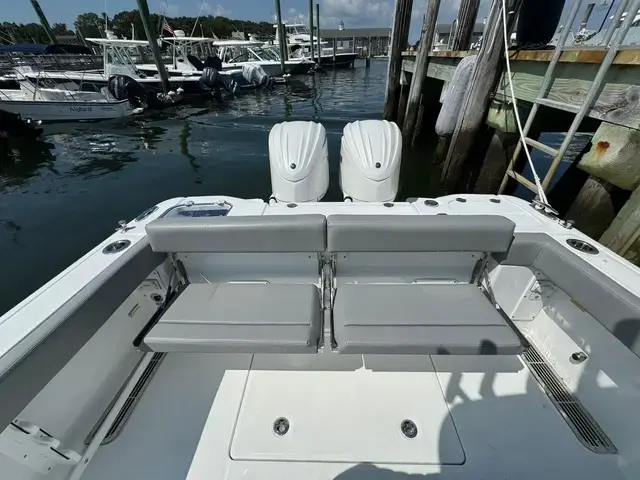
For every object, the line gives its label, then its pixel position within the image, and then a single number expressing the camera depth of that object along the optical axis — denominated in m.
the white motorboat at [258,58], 17.36
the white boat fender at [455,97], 3.99
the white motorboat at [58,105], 8.83
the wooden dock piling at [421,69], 5.62
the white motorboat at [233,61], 14.42
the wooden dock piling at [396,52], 6.71
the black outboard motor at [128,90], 10.35
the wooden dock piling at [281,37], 17.48
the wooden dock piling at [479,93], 3.32
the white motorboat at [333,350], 1.25
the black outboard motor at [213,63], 14.38
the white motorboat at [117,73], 11.08
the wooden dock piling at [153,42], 10.52
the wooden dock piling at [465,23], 5.41
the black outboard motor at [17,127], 7.27
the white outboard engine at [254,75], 15.29
